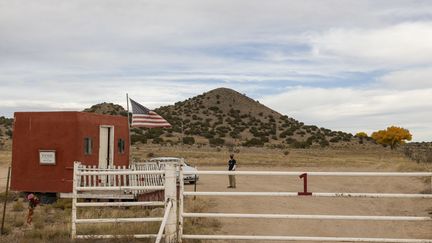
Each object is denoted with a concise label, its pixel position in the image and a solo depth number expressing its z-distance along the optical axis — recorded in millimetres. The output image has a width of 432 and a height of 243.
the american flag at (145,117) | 21266
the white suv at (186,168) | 27969
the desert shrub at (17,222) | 13883
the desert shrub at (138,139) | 74350
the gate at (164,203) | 9828
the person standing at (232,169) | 25578
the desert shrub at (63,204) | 18400
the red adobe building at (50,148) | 20453
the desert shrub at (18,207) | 17453
